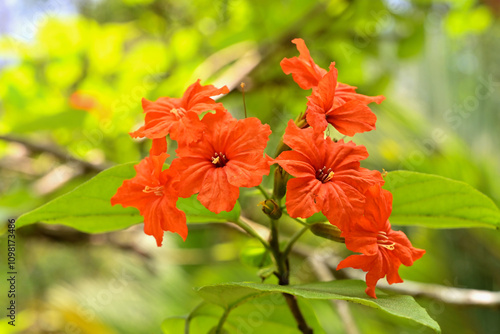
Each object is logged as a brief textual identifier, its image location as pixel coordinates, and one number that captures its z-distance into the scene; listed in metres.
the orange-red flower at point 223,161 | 0.36
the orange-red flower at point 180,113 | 0.36
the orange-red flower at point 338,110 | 0.37
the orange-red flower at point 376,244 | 0.36
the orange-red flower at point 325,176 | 0.35
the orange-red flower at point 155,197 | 0.36
